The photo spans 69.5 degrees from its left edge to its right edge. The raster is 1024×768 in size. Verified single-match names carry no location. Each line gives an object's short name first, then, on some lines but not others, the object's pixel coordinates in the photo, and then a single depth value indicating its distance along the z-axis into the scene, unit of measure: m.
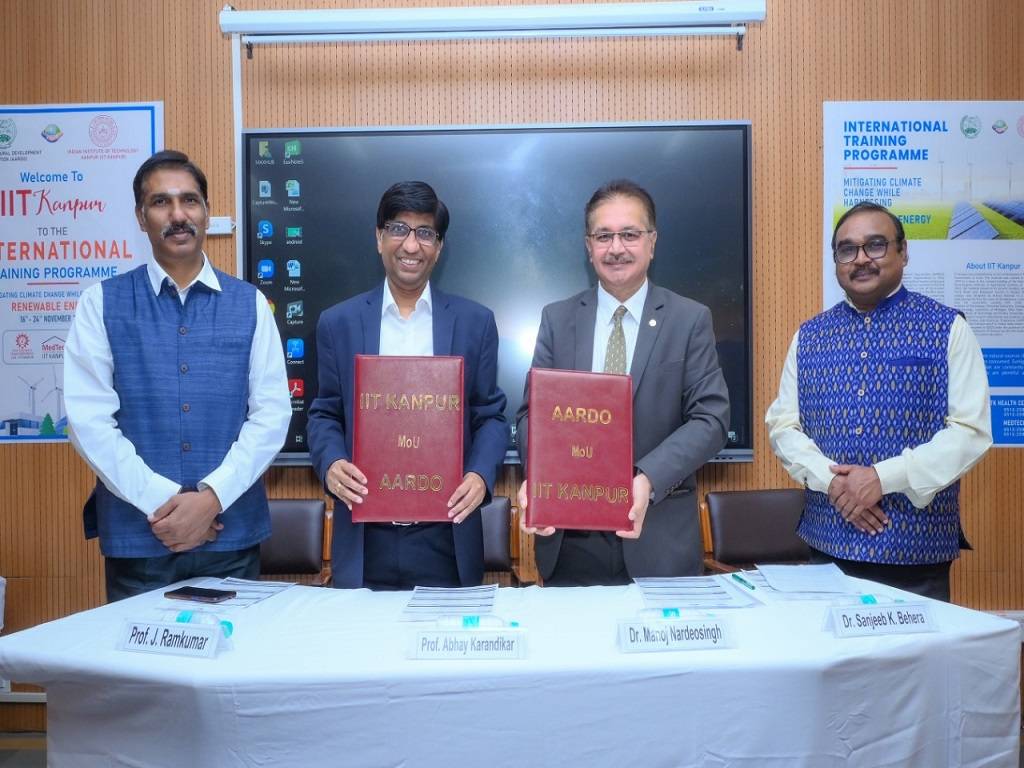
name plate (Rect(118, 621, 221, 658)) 1.23
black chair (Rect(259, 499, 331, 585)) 3.01
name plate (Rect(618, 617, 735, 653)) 1.25
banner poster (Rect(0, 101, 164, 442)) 3.29
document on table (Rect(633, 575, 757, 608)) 1.49
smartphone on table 1.53
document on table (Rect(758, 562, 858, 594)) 1.60
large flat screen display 3.13
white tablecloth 1.18
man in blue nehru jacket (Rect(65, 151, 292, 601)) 1.75
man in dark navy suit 2.03
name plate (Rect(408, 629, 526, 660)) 1.22
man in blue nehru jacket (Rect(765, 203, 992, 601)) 1.90
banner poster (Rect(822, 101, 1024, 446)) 3.22
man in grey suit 1.93
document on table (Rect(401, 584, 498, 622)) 1.44
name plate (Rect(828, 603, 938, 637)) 1.31
